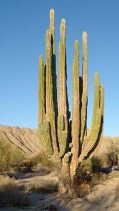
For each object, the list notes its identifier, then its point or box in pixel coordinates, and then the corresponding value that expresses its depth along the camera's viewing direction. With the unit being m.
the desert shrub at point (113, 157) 28.33
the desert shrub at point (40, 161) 27.77
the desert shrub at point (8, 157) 26.02
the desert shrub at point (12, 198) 11.95
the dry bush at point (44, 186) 15.23
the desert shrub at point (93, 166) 20.52
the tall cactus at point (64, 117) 13.66
